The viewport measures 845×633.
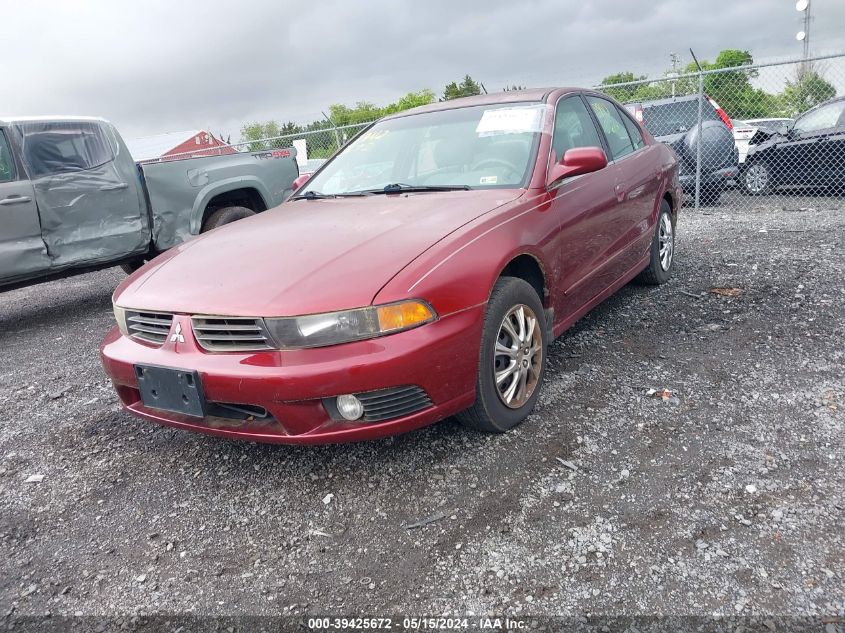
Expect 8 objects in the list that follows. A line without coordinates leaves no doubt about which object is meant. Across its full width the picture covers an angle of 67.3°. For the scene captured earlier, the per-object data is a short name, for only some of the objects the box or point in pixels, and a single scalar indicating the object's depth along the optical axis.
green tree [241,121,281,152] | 97.93
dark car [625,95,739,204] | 8.82
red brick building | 32.32
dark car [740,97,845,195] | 8.51
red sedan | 2.36
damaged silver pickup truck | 5.40
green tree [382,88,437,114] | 103.11
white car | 13.82
